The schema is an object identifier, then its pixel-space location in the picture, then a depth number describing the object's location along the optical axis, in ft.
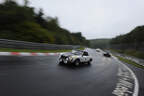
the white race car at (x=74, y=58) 26.94
